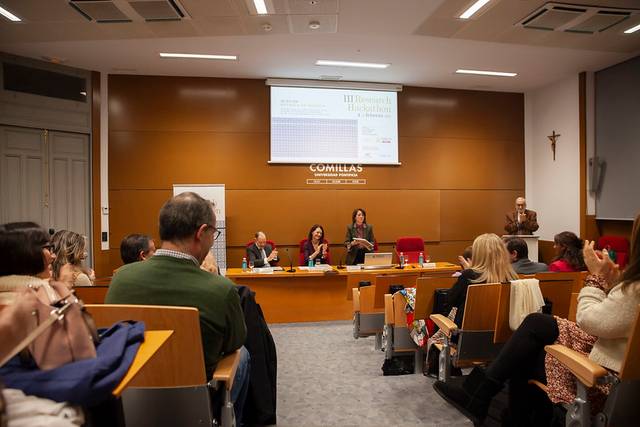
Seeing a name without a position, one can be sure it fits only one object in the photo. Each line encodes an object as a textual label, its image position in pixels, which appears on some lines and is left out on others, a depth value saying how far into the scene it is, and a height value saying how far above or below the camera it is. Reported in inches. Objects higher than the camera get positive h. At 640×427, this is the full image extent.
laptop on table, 225.1 -27.0
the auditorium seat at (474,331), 104.0 -30.7
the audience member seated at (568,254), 160.1 -17.7
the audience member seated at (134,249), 127.3 -10.9
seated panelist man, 235.8 -23.0
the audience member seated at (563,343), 68.3 -25.8
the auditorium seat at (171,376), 57.8 -23.2
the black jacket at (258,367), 95.8 -36.1
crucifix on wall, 295.5 +46.5
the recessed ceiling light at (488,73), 269.3 +84.9
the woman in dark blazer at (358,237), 256.7 -16.8
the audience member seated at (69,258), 124.9 -13.5
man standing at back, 278.2 -8.8
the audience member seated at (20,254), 52.9 -5.0
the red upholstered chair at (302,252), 248.5 -24.7
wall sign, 289.7 +23.9
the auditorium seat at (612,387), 63.6 -28.2
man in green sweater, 66.6 -11.2
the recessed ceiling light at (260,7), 174.7 +84.3
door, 234.7 +20.0
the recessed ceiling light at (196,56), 235.1 +85.2
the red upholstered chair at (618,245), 244.1 -22.5
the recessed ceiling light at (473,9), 177.6 +84.3
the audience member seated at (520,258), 145.9 -17.6
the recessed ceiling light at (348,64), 250.8 +85.6
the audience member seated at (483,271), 114.2 -16.8
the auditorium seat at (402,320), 124.9 -35.7
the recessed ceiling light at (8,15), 178.5 +83.9
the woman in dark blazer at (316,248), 246.8 -21.8
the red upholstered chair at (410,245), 257.3 -21.8
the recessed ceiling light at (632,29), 204.8 +84.3
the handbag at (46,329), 35.9 -10.2
